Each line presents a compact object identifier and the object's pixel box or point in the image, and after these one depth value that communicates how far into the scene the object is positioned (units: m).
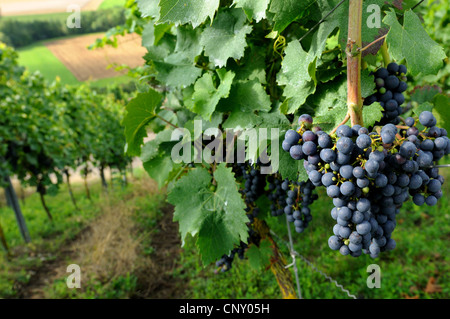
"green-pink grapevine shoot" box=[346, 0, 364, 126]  0.77
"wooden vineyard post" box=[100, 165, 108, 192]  8.55
